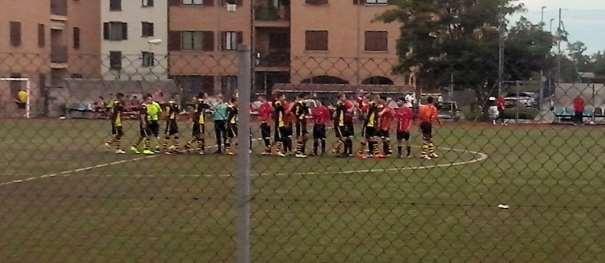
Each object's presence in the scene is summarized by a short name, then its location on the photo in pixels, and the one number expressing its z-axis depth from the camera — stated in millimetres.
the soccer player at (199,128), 29844
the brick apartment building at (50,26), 54375
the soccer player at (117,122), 29531
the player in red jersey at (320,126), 29734
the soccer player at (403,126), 28748
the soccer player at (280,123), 29531
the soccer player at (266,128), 28344
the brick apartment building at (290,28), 61125
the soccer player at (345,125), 29312
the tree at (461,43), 53250
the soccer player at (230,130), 29125
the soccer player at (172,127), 29964
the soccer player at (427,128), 27562
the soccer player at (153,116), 30594
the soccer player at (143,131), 30188
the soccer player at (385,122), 28969
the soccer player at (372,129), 28750
